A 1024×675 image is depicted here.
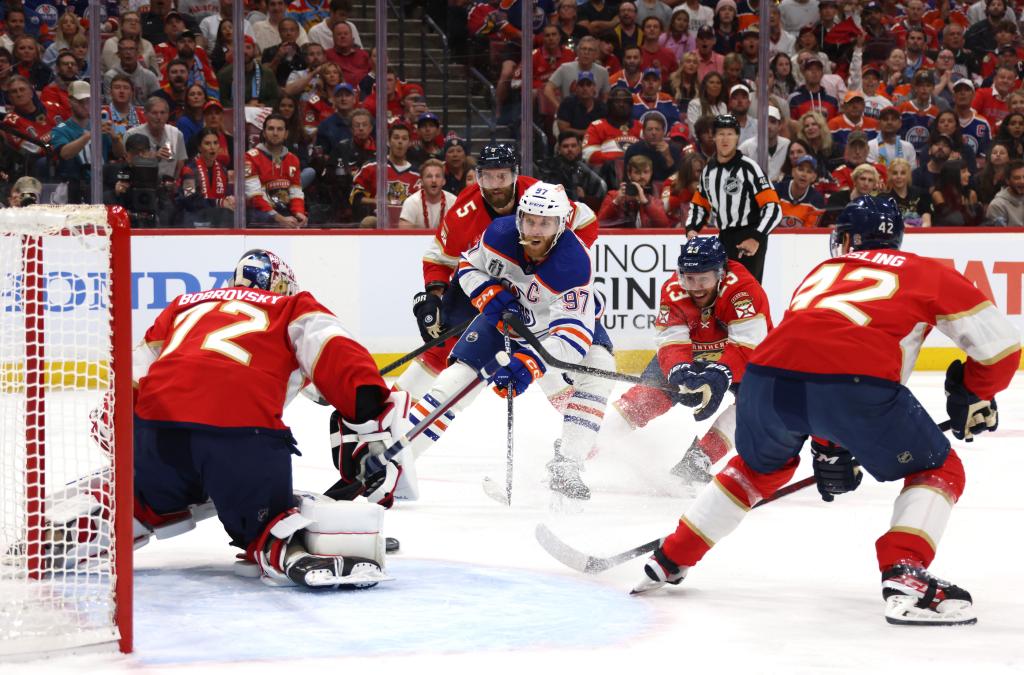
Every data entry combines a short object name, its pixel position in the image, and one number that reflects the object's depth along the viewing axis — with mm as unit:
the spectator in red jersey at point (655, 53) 16828
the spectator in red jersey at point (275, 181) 15297
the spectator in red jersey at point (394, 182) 15680
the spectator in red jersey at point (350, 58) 15578
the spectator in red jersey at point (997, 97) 17281
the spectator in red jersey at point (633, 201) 16250
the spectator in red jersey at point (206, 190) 15086
